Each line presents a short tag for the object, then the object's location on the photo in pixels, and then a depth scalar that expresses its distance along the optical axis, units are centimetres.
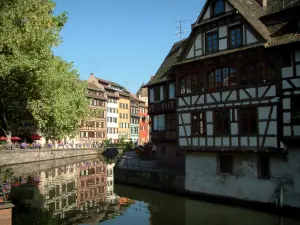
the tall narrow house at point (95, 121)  8254
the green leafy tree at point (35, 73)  1573
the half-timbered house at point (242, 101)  1884
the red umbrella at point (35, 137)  5320
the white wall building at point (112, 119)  9056
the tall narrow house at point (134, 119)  9962
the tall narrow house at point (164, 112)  2981
